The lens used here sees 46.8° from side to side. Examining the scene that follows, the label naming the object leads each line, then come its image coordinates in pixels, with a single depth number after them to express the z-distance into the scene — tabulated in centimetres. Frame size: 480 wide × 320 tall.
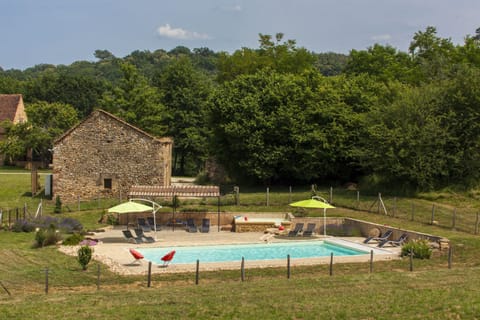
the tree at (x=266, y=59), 6353
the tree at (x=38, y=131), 6125
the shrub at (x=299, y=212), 3350
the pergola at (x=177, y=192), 3300
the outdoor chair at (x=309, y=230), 2959
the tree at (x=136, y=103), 5961
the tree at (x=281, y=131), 4222
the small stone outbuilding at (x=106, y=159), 4000
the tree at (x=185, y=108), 6382
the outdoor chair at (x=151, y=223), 3184
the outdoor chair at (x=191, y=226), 3120
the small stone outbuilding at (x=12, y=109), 6944
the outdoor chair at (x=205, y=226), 3128
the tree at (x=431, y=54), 5503
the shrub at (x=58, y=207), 3525
